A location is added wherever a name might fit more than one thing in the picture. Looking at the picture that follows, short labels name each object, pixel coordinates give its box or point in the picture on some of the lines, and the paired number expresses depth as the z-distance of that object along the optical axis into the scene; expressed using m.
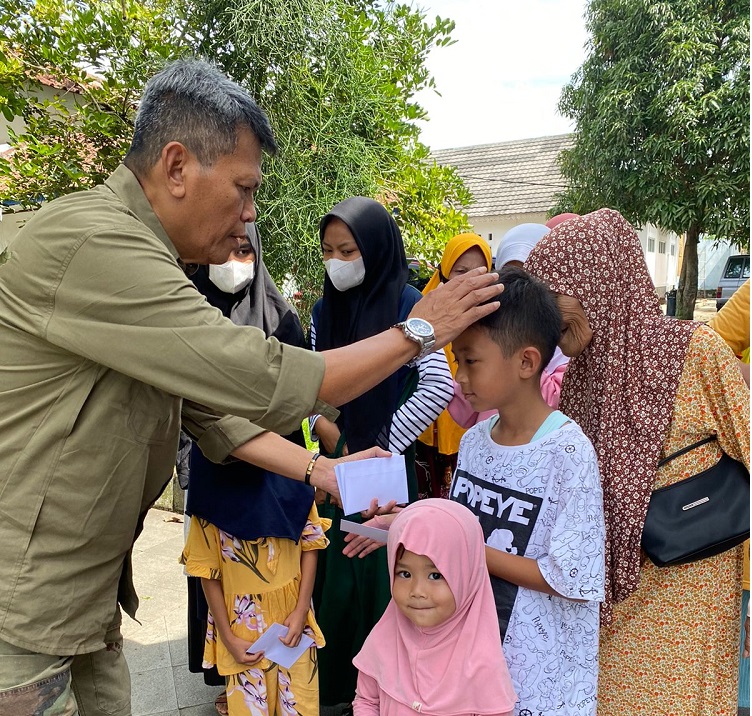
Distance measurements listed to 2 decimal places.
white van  16.25
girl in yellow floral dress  2.30
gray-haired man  1.29
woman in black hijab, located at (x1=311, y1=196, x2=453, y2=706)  2.65
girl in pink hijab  1.51
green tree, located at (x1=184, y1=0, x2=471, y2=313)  3.54
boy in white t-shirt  1.56
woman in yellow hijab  2.93
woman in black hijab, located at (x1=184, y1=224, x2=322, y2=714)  2.25
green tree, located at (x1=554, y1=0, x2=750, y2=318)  12.23
